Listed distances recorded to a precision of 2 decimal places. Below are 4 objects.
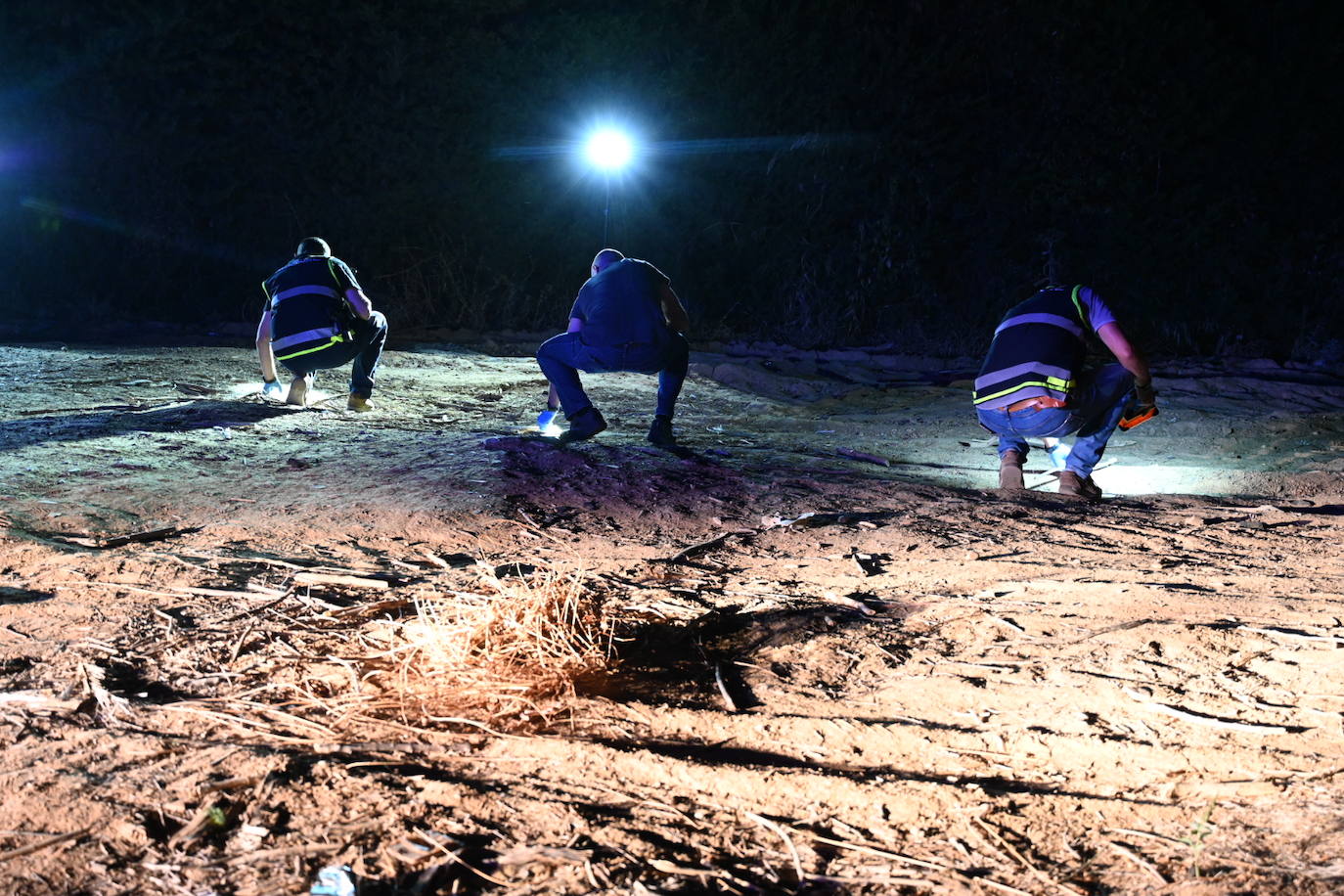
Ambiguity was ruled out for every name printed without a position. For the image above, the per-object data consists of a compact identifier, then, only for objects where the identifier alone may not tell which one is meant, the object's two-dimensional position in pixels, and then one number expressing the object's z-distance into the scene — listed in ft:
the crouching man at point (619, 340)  20.47
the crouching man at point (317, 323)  23.49
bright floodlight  44.47
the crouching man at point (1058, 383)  17.61
